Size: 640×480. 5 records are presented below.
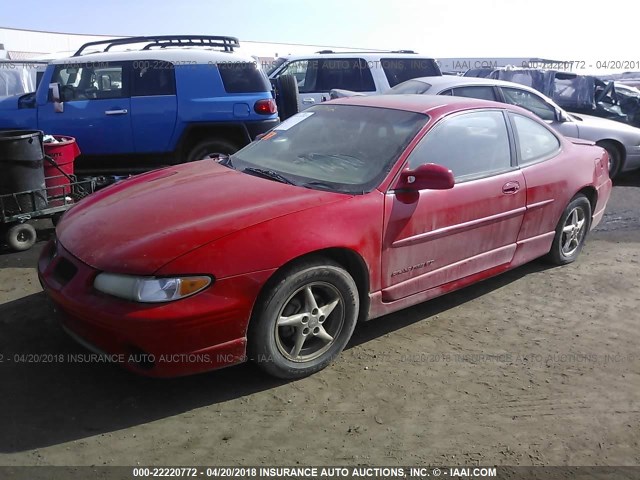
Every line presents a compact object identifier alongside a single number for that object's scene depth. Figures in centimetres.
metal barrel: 518
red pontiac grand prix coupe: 283
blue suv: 700
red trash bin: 574
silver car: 743
